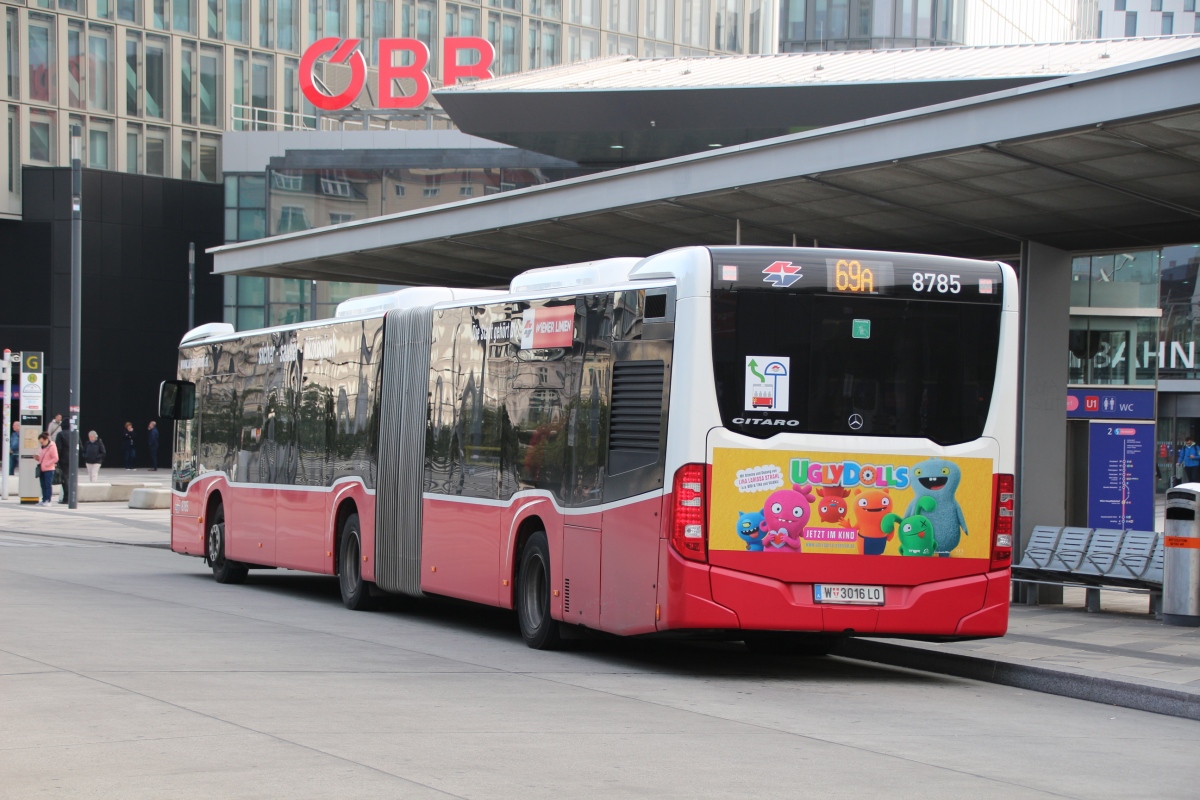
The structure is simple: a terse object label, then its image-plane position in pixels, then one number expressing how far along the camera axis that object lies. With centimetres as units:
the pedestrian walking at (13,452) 5406
